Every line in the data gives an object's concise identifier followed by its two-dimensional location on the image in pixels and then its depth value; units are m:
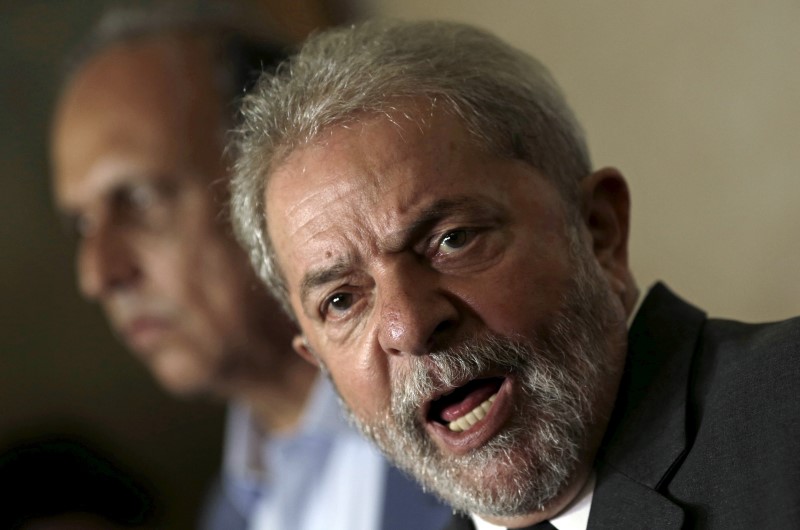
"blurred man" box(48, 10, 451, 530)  2.11
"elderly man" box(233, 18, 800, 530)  1.50
